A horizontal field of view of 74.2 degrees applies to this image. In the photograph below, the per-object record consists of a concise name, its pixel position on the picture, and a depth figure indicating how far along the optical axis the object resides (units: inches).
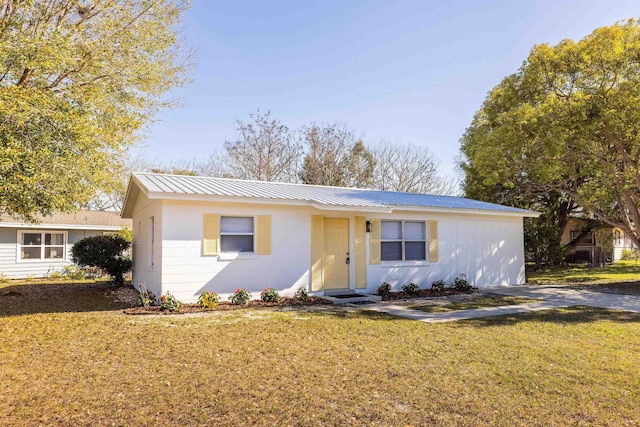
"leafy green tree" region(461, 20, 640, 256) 511.2
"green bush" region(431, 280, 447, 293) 503.0
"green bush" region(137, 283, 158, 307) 380.5
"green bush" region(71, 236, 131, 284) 598.5
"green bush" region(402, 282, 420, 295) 482.3
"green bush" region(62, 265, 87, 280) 745.6
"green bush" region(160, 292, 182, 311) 363.9
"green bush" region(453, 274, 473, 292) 518.0
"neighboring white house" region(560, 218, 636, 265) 1023.1
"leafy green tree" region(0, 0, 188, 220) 346.3
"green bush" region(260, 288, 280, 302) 409.7
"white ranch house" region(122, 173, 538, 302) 392.2
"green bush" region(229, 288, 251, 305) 394.6
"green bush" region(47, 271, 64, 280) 730.8
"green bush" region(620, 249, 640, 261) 1159.1
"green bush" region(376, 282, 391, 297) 461.4
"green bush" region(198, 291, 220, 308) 379.6
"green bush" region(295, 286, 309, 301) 422.3
